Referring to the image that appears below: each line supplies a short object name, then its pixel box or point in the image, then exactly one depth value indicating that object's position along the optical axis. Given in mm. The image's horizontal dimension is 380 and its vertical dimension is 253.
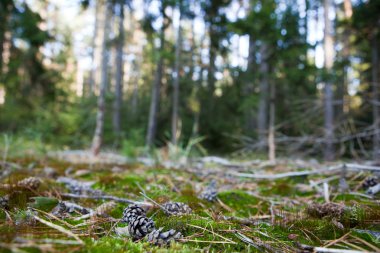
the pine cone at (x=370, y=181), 700
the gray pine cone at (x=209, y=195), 633
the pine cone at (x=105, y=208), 502
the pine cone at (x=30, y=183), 567
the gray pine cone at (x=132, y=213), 444
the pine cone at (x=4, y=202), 475
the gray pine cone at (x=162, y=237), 391
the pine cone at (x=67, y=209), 496
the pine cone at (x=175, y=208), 498
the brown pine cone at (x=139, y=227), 412
